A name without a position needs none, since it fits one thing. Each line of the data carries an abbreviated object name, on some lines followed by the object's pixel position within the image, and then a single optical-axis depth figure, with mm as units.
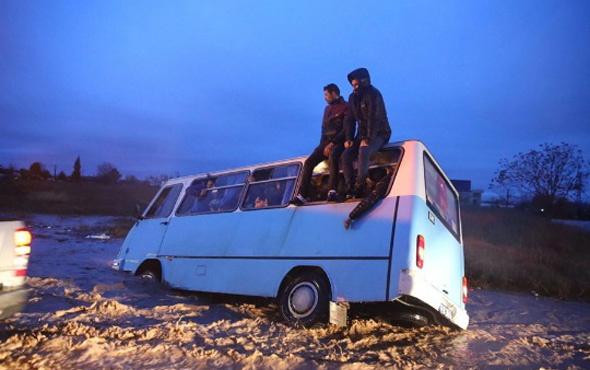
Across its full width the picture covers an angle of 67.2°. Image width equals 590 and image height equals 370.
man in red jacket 5836
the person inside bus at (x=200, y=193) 7645
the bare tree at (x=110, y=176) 69438
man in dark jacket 5332
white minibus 4812
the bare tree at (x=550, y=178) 35562
